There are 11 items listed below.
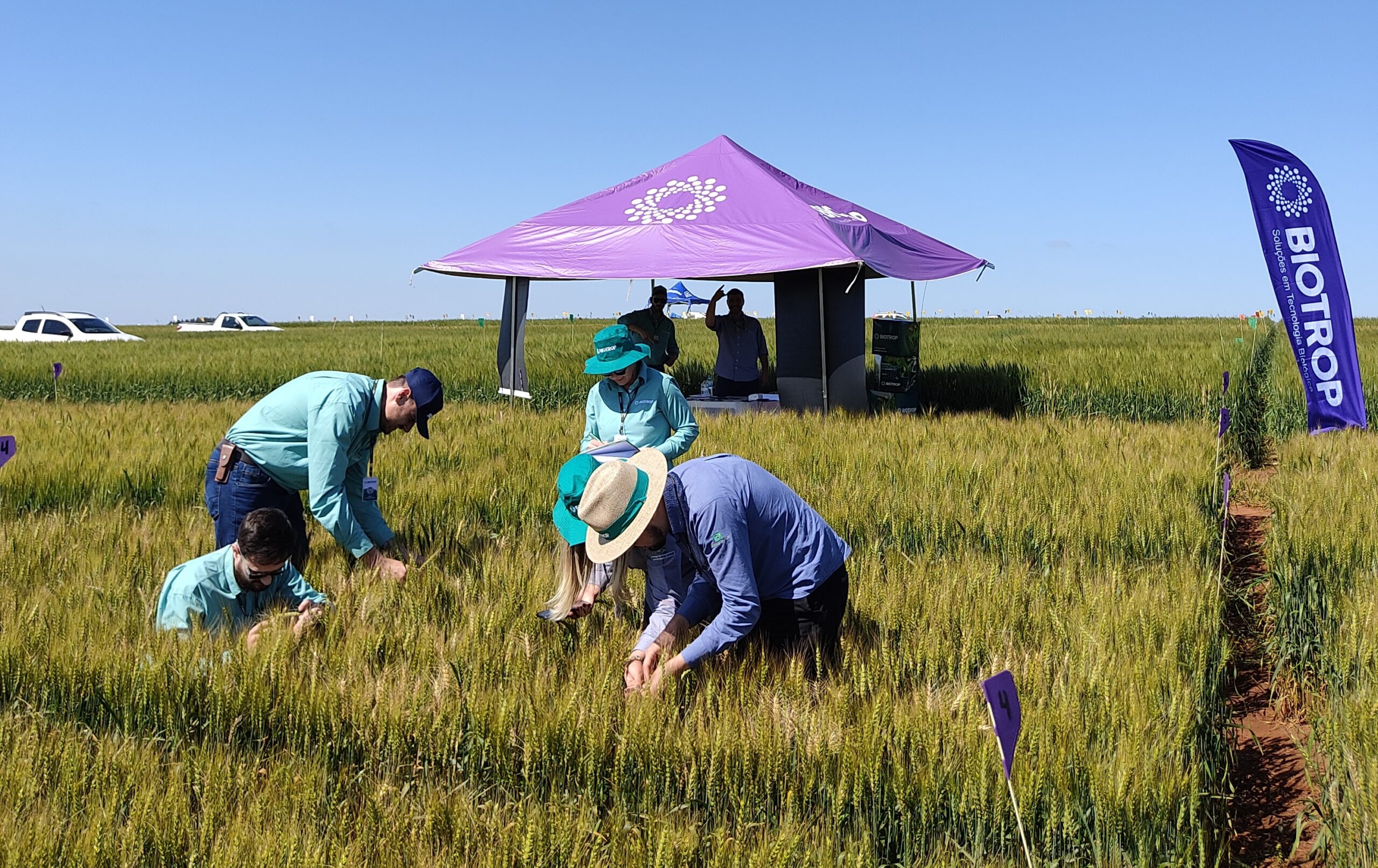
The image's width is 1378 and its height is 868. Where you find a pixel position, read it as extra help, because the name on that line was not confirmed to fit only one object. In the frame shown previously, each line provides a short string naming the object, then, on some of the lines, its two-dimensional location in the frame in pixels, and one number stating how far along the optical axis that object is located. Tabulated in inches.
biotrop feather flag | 347.6
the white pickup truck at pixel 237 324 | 1438.2
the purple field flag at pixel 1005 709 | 67.8
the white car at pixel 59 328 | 1035.9
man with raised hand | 430.0
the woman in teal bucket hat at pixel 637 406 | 190.5
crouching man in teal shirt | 130.4
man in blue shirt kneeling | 104.7
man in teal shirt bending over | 154.7
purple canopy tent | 397.1
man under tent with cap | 376.8
